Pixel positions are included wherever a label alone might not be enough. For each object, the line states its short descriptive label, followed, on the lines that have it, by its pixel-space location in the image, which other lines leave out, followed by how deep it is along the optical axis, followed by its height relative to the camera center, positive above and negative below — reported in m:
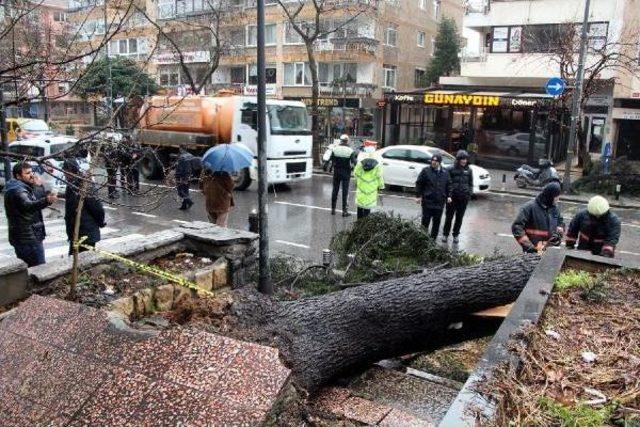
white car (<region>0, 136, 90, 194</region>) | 15.00 -1.25
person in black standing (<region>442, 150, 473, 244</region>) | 10.94 -1.44
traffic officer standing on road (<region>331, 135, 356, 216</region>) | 13.59 -1.50
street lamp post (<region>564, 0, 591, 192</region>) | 15.98 +0.24
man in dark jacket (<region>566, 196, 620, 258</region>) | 6.92 -1.41
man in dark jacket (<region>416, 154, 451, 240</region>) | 10.66 -1.51
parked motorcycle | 18.50 -2.12
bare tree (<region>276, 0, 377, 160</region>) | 30.94 +5.10
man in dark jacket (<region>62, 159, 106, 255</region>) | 7.46 -1.56
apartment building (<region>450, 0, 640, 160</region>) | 22.91 +2.21
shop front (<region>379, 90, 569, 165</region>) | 22.55 -0.60
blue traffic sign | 16.45 +0.70
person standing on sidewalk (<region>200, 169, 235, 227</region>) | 10.05 -1.57
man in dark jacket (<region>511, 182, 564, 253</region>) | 7.41 -1.46
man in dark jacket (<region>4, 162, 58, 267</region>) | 6.74 -1.39
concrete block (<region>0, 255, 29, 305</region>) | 4.61 -1.48
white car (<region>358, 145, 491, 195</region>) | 16.64 -1.68
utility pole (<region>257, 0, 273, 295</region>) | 7.02 -0.50
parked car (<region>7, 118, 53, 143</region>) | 21.06 -1.28
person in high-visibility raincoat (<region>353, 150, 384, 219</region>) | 11.54 -1.51
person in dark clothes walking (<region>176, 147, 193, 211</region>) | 14.19 -1.80
